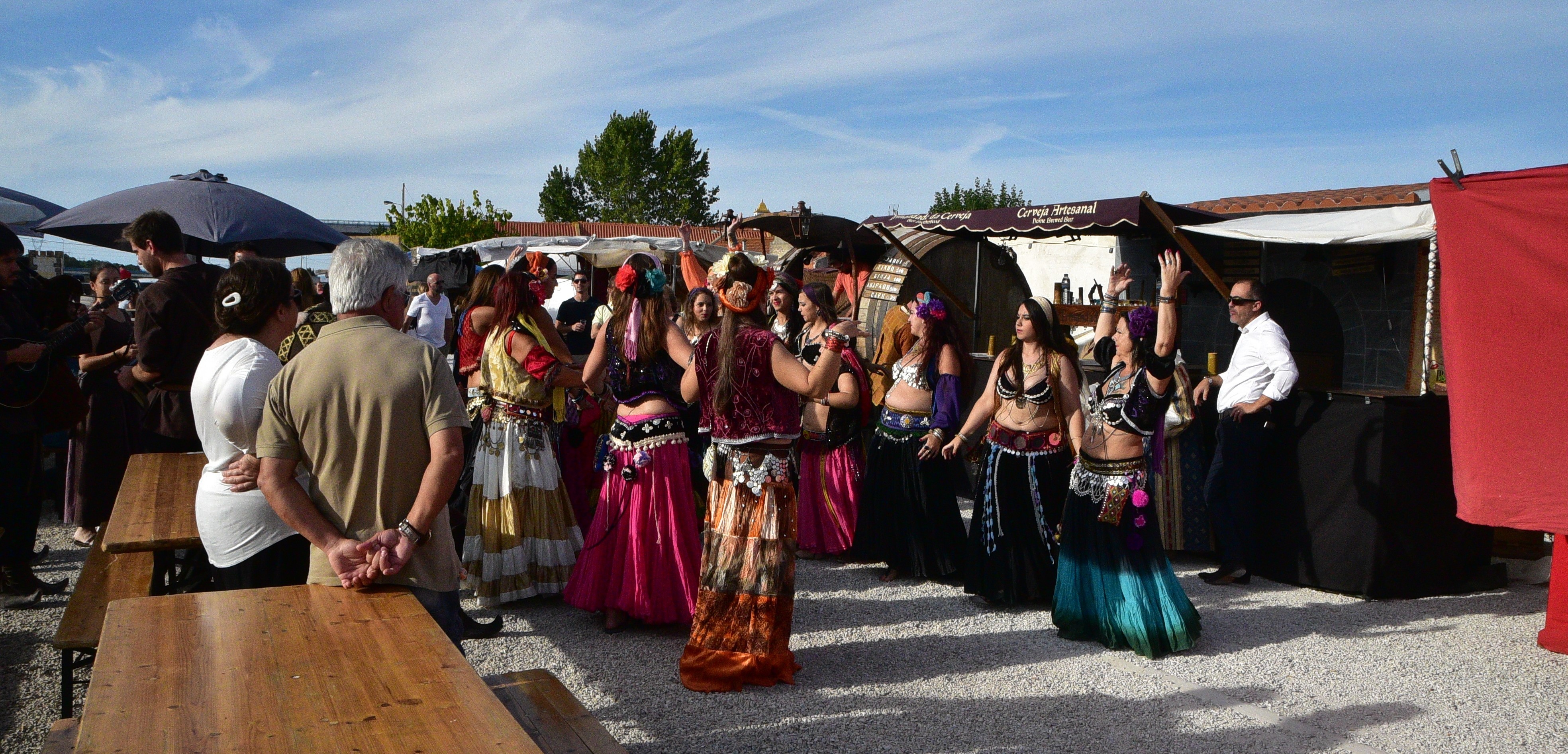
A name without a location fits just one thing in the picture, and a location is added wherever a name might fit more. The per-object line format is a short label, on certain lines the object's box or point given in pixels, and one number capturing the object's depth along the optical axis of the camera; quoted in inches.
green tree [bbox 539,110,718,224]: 2470.5
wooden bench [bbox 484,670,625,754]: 110.0
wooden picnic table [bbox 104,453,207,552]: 126.8
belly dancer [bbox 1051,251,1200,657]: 183.2
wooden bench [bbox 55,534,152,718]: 129.3
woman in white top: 115.8
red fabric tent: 148.8
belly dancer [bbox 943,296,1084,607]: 210.4
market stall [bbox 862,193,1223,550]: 261.7
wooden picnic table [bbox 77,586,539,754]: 67.3
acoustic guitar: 193.9
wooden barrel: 432.5
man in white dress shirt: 229.8
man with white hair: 99.5
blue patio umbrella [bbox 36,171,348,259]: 243.3
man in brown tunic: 180.1
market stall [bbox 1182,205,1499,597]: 218.8
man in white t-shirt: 402.3
